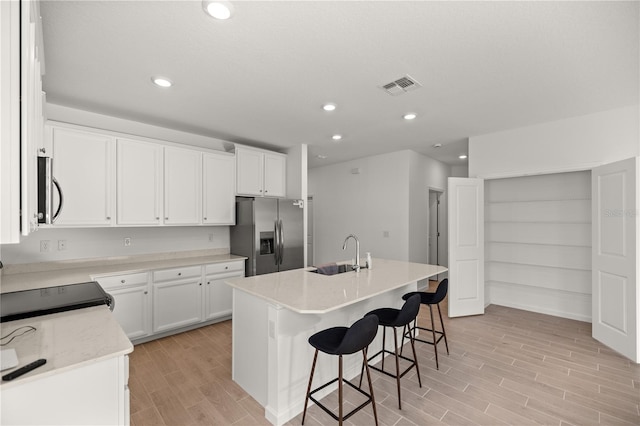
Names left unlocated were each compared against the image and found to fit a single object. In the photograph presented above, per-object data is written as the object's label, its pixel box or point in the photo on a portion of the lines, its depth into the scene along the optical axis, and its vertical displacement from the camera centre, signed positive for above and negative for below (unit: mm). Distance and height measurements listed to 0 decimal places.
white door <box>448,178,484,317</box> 4348 -483
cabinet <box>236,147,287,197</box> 4523 +627
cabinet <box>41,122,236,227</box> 3143 +384
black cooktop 1775 -579
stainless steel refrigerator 4207 -317
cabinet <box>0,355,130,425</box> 1180 -765
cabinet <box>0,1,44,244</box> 1038 +329
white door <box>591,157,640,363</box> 2980 -457
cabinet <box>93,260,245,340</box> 3282 -992
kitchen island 2123 -878
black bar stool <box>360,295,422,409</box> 2369 -851
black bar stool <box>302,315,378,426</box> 1866 -847
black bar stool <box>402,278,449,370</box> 2948 -827
